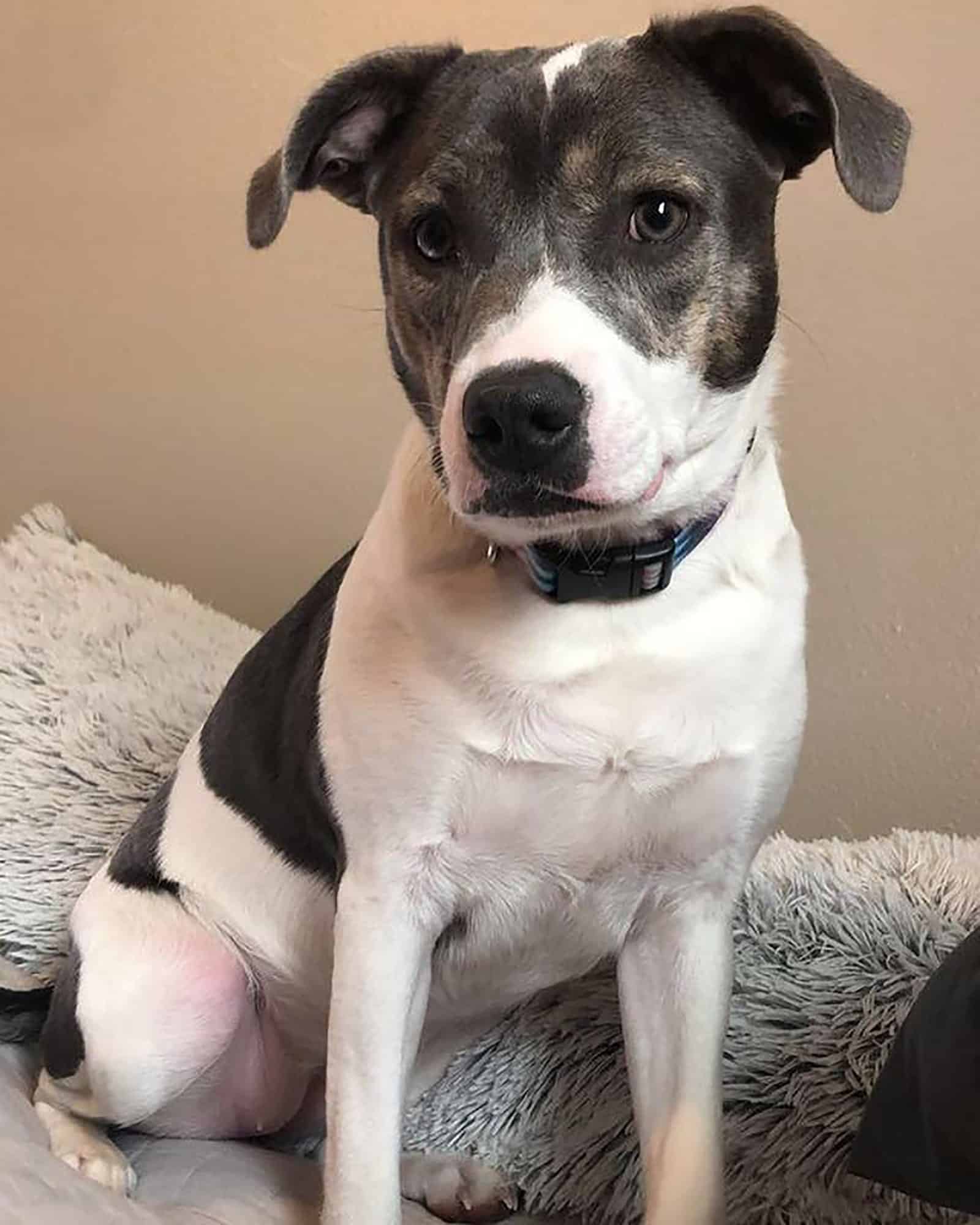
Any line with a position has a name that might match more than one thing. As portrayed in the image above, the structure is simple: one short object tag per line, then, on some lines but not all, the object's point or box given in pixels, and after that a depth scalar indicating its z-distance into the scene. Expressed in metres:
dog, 1.07
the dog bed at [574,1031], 1.36
